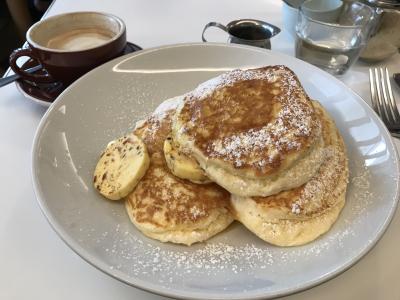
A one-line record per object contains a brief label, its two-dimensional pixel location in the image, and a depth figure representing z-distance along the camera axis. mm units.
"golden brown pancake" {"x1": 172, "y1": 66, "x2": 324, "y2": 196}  230
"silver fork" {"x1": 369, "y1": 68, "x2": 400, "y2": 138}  328
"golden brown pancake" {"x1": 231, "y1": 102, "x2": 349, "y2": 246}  231
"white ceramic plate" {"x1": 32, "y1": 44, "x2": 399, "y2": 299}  210
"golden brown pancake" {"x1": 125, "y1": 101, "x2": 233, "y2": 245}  237
